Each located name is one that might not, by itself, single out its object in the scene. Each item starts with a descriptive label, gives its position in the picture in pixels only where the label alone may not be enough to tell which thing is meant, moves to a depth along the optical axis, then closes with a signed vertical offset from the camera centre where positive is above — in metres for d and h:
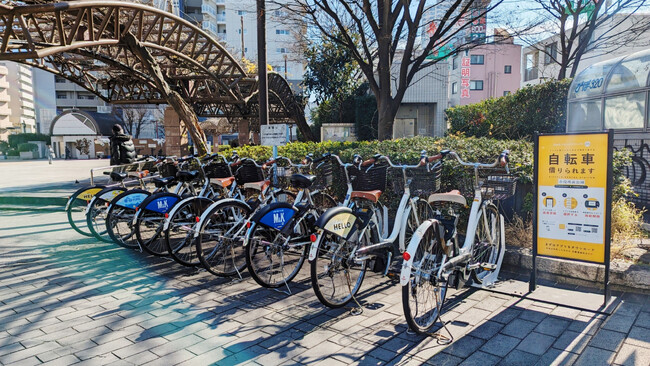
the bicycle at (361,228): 3.80 -0.74
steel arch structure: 8.81 +2.80
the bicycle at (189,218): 5.09 -0.79
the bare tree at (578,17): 12.68 +4.10
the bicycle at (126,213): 5.84 -0.82
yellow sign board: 3.83 -0.42
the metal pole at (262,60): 9.04 +1.93
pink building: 40.78 +7.16
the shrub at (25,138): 54.56 +1.69
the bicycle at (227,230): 4.78 -0.88
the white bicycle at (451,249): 3.36 -0.86
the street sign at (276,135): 6.90 +0.25
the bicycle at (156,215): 5.51 -0.81
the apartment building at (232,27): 58.31 +17.61
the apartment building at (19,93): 72.25 +9.90
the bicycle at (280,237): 4.29 -0.86
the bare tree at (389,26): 10.09 +2.94
